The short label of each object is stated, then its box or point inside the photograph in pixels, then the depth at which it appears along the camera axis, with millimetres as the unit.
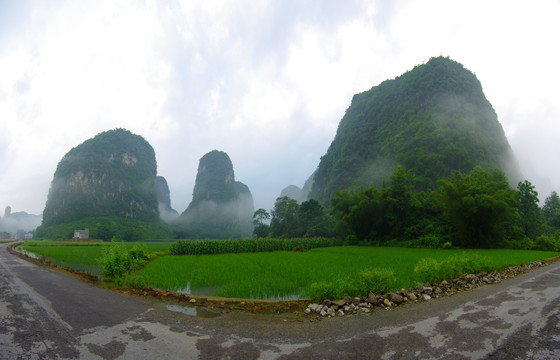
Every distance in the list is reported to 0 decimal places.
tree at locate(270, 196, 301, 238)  45200
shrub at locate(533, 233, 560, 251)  21422
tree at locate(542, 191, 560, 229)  38312
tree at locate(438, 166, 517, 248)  19703
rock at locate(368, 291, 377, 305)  5203
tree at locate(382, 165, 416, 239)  26719
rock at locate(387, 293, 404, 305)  5258
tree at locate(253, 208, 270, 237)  50306
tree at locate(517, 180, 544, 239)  25891
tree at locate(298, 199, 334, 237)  39281
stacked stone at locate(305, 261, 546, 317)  4934
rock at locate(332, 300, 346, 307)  5055
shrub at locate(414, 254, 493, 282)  7066
